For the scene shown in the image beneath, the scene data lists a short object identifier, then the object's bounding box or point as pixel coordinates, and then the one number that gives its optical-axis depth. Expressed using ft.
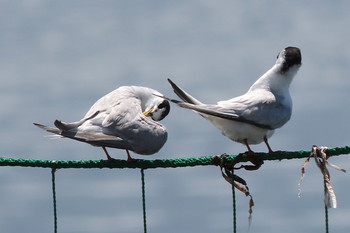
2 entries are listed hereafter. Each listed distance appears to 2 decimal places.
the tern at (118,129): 40.68
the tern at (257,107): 41.52
